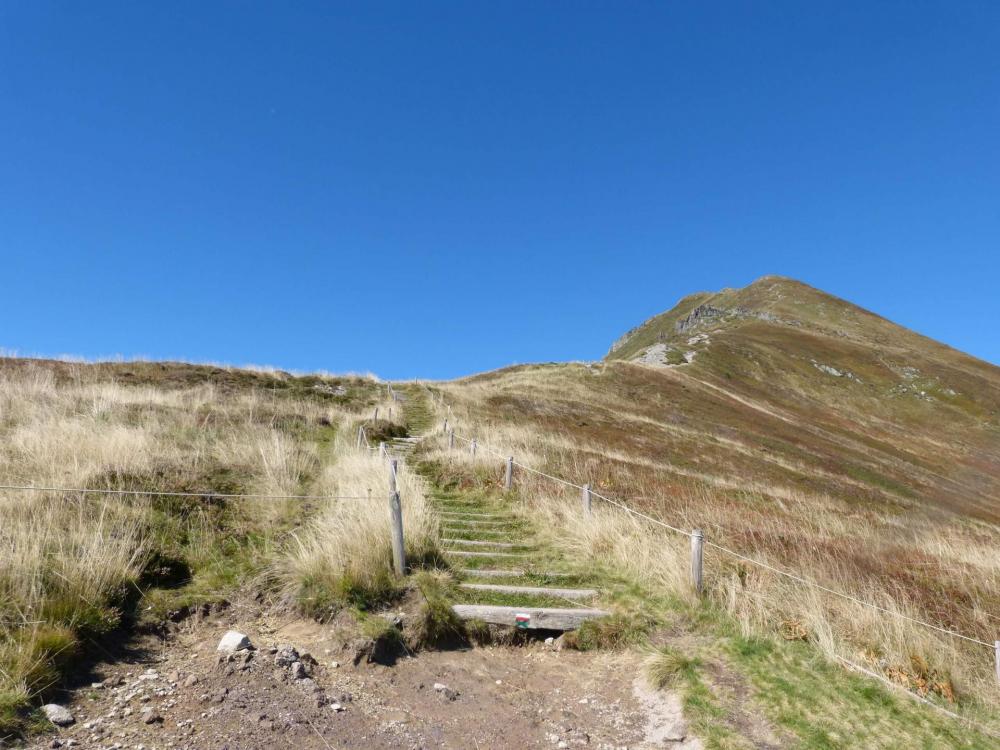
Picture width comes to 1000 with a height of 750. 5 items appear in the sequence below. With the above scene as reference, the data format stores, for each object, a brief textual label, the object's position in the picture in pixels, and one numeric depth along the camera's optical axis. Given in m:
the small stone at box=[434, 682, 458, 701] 5.74
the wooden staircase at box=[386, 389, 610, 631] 7.21
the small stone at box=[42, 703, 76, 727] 4.45
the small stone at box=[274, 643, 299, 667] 5.61
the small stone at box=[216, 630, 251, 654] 5.70
